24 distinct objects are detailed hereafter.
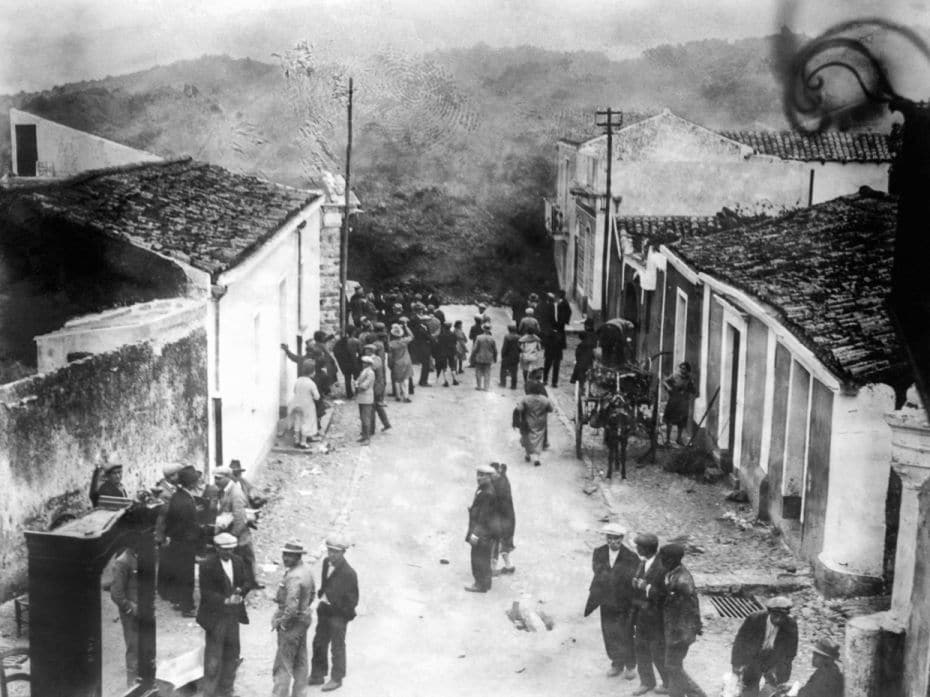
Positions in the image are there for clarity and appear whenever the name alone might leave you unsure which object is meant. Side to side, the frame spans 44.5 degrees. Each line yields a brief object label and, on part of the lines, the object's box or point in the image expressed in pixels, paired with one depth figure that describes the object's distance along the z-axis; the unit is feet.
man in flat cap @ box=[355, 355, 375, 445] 48.49
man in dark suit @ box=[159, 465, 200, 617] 31.53
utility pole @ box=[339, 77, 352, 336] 59.93
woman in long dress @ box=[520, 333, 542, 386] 55.06
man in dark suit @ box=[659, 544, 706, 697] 27.37
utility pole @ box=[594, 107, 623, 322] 42.93
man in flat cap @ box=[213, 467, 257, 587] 32.48
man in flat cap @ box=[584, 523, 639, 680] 28.96
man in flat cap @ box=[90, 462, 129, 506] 29.60
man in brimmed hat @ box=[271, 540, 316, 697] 27.53
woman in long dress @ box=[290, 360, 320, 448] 47.70
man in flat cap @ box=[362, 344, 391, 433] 49.75
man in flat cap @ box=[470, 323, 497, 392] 55.47
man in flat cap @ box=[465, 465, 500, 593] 34.04
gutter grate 31.96
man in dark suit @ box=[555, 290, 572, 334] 59.16
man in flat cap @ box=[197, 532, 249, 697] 27.89
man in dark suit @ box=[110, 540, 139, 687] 26.20
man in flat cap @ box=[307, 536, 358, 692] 28.71
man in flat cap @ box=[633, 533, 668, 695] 28.02
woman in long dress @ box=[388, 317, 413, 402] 54.80
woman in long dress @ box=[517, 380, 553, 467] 43.68
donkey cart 43.62
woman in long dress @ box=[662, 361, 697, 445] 46.11
